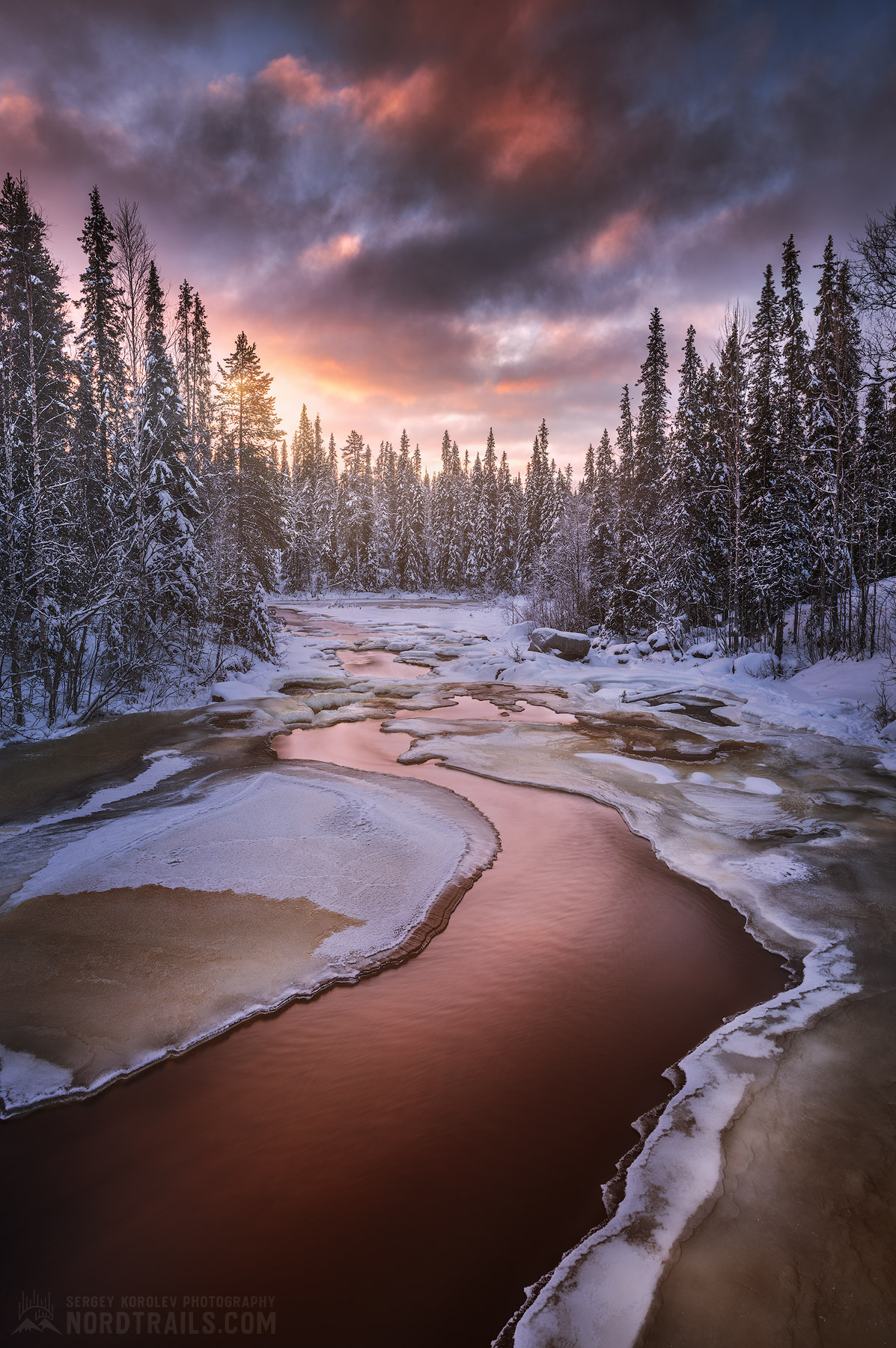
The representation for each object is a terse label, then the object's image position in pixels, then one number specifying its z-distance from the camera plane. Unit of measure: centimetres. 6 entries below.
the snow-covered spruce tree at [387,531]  6800
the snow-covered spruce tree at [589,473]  6061
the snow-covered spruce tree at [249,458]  2459
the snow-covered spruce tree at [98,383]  1589
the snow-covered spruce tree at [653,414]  2769
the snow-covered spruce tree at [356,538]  6650
